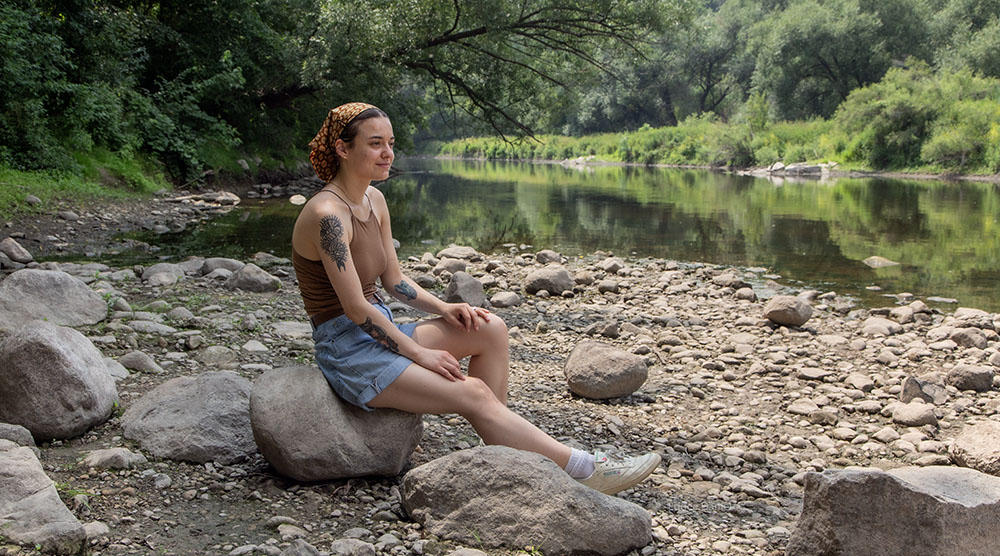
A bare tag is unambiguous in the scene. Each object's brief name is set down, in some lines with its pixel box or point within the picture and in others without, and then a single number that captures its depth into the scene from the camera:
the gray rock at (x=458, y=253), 11.38
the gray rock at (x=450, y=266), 10.10
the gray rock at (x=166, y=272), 7.63
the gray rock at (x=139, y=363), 4.67
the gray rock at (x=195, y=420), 3.60
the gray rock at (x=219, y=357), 5.01
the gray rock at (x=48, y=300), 5.15
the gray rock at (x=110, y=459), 3.38
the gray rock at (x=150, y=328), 5.45
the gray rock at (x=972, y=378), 5.73
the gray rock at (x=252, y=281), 7.65
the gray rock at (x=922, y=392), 5.46
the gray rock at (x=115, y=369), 4.40
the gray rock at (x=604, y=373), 5.32
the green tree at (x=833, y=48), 48.44
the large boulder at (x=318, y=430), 3.43
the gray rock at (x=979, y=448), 4.25
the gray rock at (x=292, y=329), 5.83
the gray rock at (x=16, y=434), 3.34
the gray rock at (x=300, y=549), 2.74
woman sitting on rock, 3.46
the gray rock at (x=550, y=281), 9.08
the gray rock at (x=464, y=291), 8.00
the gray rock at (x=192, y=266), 8.38
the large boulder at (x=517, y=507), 2.97
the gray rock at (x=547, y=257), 11.86
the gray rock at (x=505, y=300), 8.15
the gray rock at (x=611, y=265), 10.95
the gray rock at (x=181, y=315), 5.85
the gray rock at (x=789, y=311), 7.59
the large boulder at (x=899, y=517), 2.79
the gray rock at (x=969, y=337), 6.87
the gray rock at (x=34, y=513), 2.59
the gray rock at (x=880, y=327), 7.50
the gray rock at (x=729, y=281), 9.96
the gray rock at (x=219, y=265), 8.52
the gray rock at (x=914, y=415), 5.05
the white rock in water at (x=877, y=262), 11.98
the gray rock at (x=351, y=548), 2.89
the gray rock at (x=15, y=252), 8.44
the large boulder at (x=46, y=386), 3.53
